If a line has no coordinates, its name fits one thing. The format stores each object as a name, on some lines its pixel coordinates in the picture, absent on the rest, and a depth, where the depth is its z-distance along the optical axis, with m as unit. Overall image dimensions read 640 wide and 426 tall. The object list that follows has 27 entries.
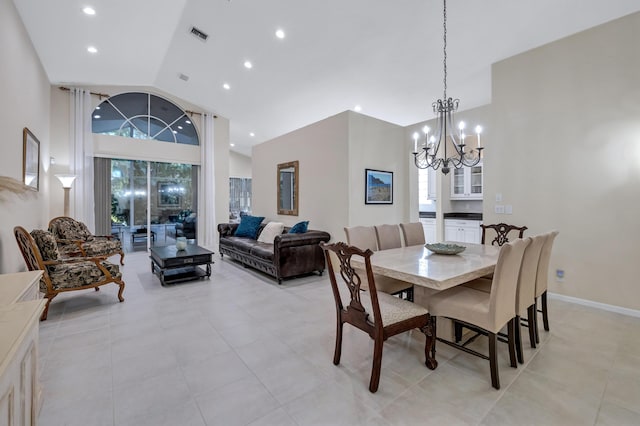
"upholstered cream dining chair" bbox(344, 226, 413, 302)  2.70
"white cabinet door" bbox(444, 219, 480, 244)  5.34
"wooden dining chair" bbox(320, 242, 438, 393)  1.78
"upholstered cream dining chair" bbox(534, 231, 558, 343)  2.38
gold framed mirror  5.60
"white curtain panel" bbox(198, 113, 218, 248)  7.70
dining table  1.81
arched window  6.65
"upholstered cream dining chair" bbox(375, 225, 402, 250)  3.11
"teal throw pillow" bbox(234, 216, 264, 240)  5.66
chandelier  2.70
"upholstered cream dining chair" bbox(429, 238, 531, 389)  1.80
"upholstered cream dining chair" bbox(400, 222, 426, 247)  3.38
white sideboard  0.95
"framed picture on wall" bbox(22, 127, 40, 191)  3.82
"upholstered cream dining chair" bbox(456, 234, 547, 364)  2.08
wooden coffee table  4.04
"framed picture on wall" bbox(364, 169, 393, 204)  4.77
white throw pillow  5.11
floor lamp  5.62
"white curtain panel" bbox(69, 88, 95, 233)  6.12
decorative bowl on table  2.53
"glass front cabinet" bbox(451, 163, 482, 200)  5.61
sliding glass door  6.88
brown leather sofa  4.13
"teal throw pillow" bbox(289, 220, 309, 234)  4.64
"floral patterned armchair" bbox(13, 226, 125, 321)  2.89
